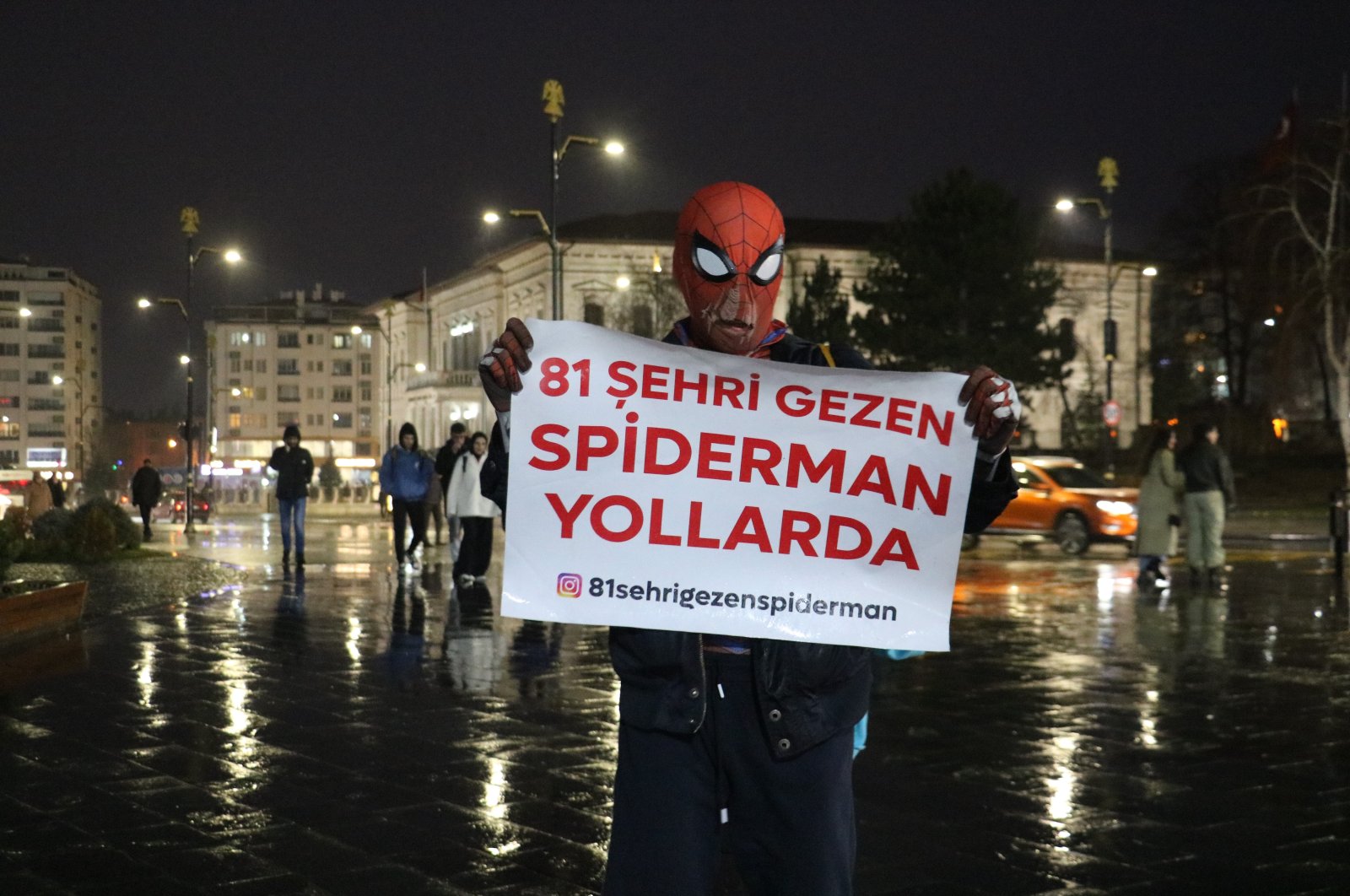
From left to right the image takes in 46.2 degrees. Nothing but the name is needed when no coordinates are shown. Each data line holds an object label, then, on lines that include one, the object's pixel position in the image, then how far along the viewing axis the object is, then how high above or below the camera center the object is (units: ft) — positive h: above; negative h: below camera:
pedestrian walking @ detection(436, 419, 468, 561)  64.44 -0.35
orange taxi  80.94 -2.96
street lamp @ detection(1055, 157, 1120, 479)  114.42 +18.54
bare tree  128.98 +19.72
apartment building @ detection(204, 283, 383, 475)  527.40 +24.88
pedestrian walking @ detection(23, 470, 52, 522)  96.58 -3.17
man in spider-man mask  9.91 -1.83
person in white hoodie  58.90 -2.38
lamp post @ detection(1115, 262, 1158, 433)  153.68 +12.98
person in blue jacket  64.59 -0.98
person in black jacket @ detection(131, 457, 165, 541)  110.52 -2.90
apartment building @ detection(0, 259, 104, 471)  523.29 +27.71
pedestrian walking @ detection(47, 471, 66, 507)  124.67 -3.52
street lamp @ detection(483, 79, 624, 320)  72.90 +15.00
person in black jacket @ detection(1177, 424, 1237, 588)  58.70 -1.69
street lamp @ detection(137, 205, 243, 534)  114.52 +15.60
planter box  38.11 -4.10
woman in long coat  58.59 -2.18
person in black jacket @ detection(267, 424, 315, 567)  65.92 -0.93
